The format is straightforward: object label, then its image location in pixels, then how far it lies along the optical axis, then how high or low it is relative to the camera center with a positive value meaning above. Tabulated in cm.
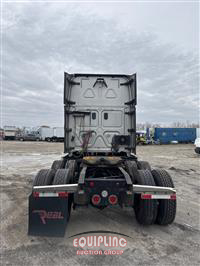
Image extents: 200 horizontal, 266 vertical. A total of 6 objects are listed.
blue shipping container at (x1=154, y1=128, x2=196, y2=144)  3491 -14
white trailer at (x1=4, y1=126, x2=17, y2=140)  4766 -1
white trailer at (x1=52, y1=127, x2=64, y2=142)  4103 +1
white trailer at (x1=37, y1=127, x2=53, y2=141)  4181 +24
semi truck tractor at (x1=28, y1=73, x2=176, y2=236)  278 -70
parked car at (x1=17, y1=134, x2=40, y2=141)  4412 -77
